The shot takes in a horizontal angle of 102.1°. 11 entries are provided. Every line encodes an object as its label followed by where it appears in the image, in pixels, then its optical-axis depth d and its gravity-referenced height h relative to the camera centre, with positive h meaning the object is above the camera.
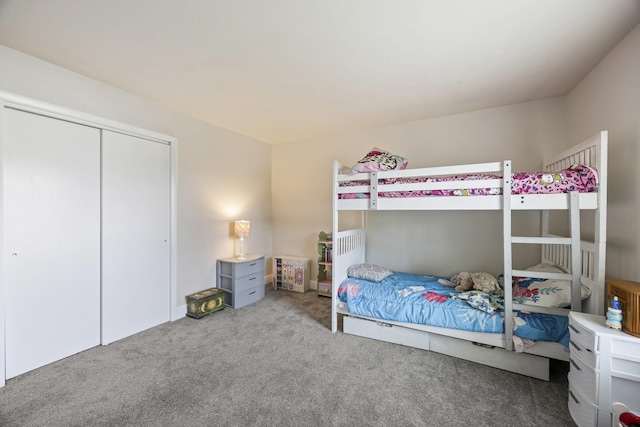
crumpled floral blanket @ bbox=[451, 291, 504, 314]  2.11 -0.75
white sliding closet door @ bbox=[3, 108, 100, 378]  1.99 -0.25
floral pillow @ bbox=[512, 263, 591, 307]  1.94 -0.63
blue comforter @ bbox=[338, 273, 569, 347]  1.94 -0.83
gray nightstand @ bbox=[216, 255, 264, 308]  3.40 -0.93
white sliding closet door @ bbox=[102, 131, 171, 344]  2.52 -0.25
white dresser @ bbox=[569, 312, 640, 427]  1.36 -0.86
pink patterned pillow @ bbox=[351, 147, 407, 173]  2.58 +0.50
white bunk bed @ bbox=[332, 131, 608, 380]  1.83 -0.26
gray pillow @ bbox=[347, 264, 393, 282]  2.85 -0.68
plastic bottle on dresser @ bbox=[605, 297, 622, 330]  1.44 -0.57
